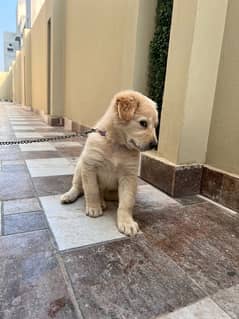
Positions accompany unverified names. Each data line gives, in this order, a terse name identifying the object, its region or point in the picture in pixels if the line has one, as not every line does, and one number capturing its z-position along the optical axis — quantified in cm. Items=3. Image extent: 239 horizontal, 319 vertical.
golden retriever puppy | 122
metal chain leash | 135
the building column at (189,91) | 154
